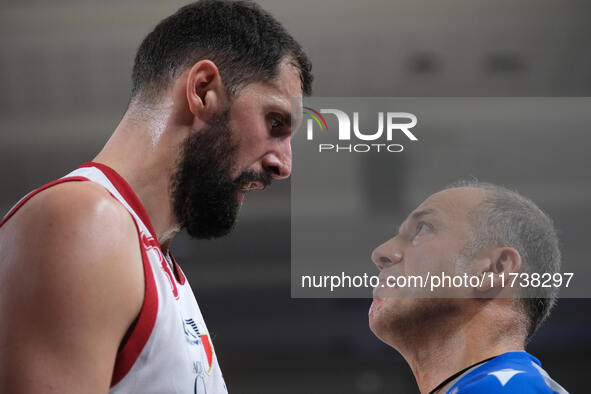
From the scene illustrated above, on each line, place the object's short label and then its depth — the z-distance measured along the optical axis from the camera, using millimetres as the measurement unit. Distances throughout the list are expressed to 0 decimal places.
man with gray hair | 4192
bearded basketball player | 3917
